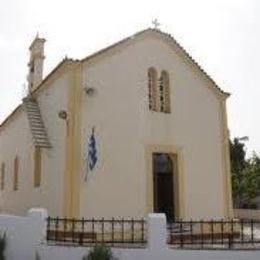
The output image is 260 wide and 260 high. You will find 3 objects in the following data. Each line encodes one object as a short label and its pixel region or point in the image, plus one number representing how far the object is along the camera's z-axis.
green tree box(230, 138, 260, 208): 23.30
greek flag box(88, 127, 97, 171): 10.43
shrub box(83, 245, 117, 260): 7.72
